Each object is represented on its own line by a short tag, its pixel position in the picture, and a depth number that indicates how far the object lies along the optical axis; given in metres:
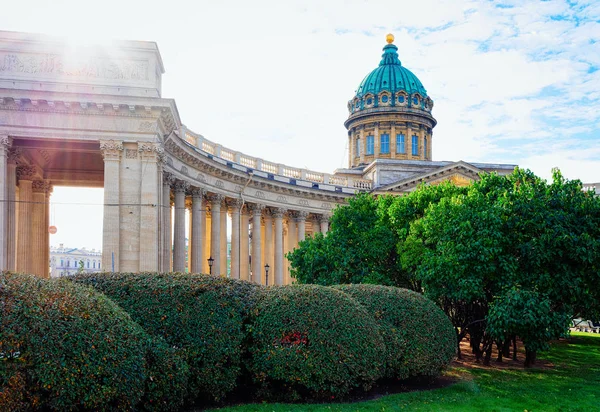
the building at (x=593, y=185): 66.44
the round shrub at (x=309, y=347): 16.42
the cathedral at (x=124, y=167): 29.12
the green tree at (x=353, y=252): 30.59
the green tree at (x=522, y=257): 22.42
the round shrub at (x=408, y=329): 18.98
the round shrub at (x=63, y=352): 12.07
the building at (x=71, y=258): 143.62
